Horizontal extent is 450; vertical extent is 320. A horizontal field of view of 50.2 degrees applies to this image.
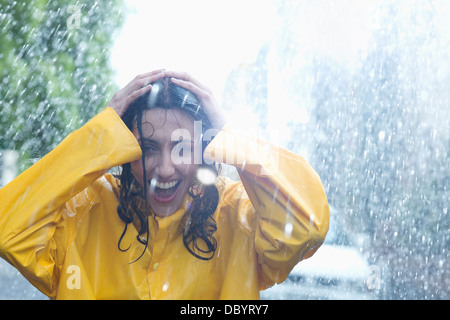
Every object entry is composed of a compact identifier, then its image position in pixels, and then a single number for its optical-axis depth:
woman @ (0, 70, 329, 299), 1.68
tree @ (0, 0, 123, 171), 7.18
